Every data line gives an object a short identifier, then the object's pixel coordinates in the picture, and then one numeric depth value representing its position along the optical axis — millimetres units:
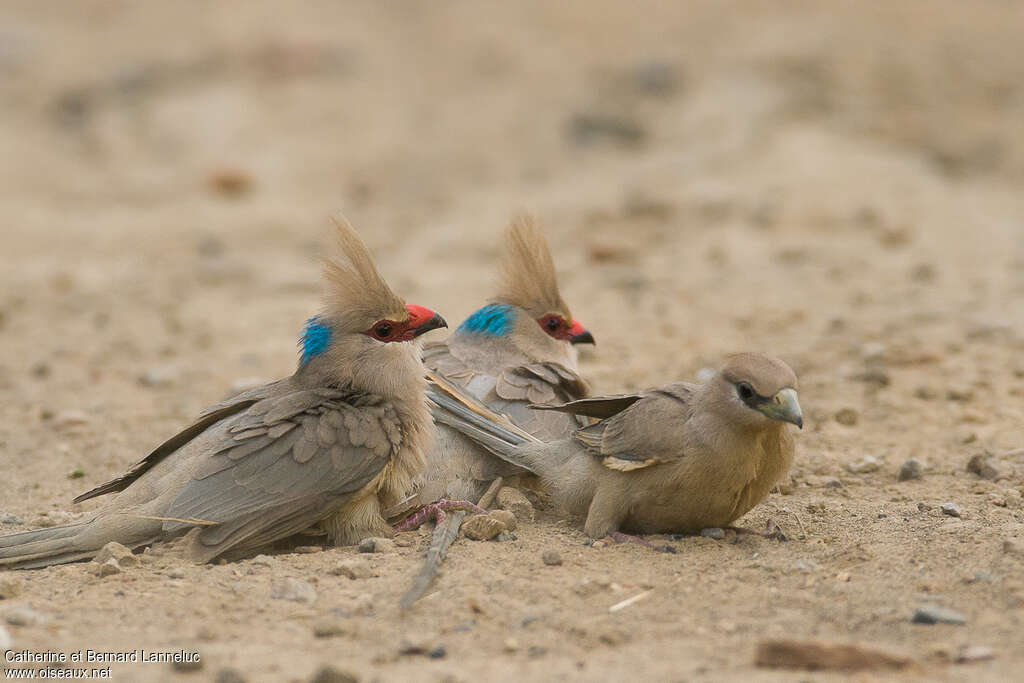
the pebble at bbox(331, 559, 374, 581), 9727
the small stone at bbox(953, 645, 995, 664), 7695
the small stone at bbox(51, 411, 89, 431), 14655
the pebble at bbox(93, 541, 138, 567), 9984
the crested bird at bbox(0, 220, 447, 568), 10289
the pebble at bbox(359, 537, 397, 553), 10531
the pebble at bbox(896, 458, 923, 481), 12156
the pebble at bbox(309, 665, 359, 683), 7395
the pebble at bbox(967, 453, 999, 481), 11859
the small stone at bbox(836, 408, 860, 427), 14023
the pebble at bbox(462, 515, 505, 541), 10609
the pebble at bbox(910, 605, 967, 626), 8305
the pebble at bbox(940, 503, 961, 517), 10773
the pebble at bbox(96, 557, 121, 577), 9797
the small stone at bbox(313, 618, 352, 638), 8500
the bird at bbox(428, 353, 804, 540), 9906
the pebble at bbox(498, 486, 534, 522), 11375
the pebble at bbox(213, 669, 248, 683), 7551
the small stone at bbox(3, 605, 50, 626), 8672
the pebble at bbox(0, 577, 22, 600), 9312
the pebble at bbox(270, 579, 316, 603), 9211
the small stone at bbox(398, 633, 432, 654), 8211
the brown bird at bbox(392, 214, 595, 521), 12055
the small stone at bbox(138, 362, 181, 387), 16641
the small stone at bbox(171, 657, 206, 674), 7797
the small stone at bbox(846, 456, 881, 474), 12500
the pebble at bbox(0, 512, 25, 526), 11453
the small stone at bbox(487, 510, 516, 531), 10758
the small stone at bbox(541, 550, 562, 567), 9969
